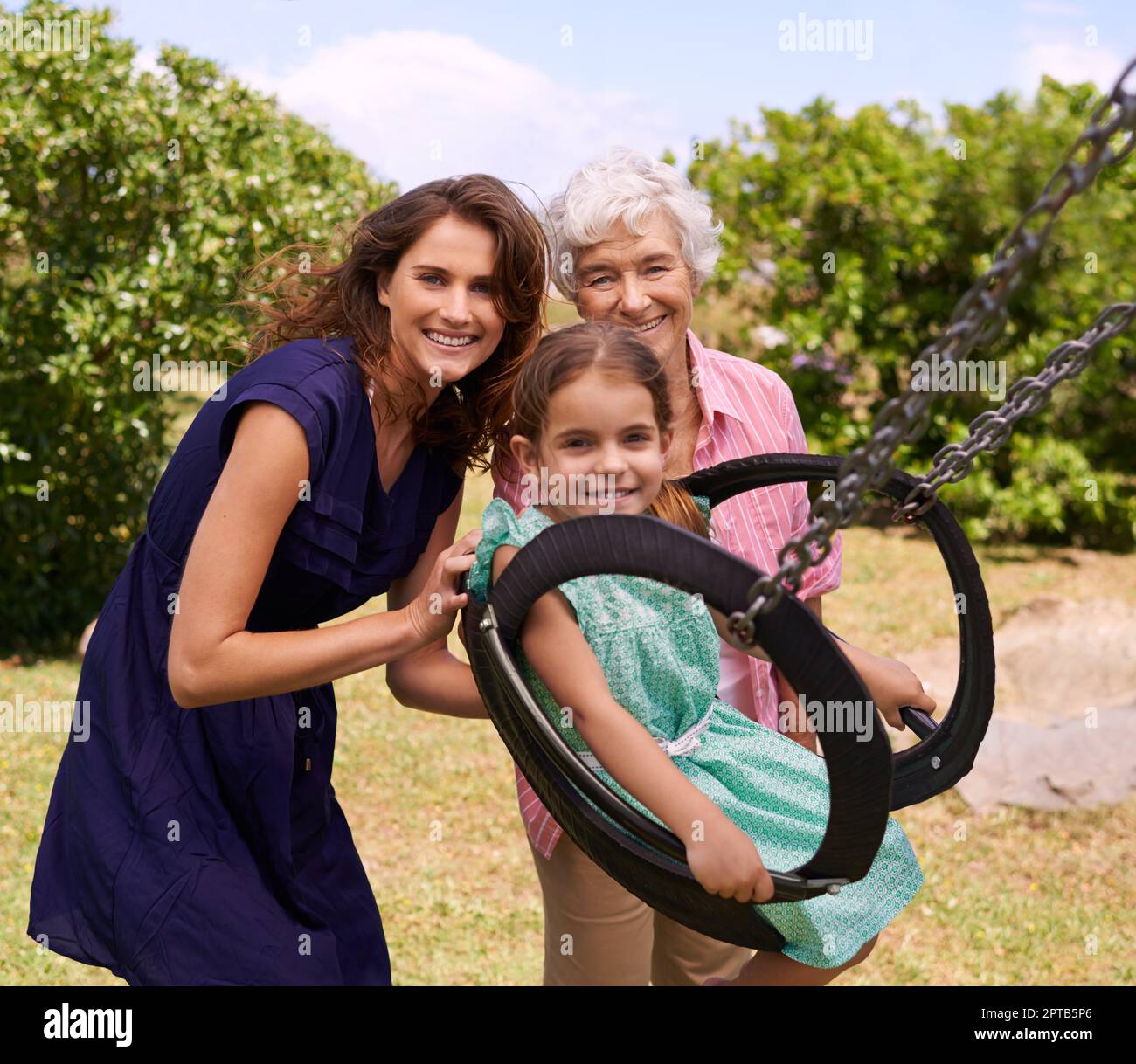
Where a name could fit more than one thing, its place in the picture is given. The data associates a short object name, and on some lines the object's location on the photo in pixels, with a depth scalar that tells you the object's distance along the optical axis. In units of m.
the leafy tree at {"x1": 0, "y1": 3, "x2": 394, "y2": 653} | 6.17
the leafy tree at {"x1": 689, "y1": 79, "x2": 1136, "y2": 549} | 8.98
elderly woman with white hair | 2.78
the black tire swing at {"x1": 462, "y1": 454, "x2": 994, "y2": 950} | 1.76
